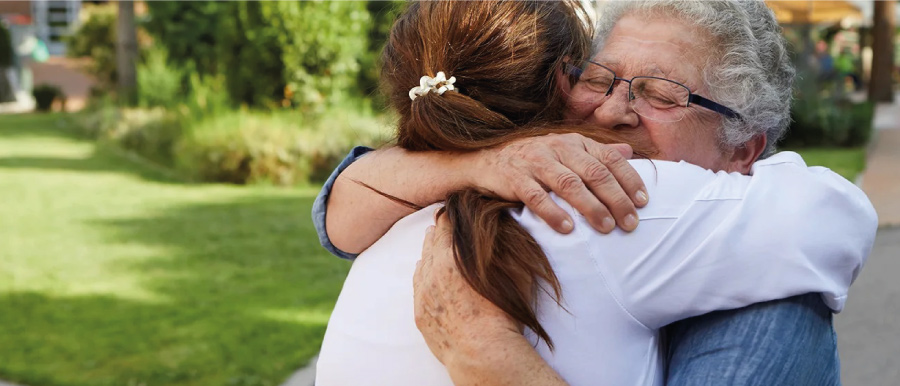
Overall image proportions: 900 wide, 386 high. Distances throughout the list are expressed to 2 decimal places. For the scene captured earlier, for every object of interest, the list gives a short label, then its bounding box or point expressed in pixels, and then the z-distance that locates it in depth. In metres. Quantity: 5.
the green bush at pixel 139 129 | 13.63
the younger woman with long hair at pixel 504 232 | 1.41
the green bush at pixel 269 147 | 10.76
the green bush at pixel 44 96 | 27.30
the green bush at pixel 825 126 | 13.16
